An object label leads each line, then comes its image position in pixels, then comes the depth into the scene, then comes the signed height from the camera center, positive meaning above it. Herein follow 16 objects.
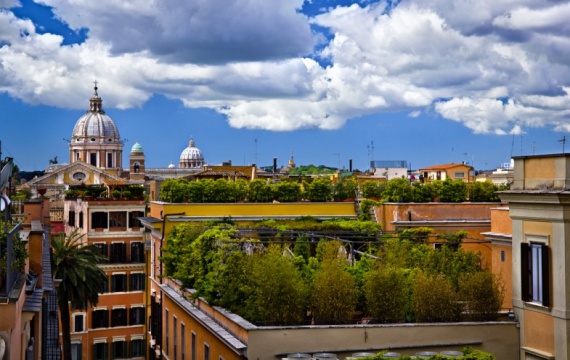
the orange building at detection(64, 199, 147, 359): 55.44 -5.06
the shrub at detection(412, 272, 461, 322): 20.77 -2.28
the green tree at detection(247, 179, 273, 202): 43.94 +1.04
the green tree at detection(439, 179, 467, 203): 42.34 +0.98
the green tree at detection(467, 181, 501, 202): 43.34 +0.96
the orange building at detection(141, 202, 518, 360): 19.30 -3.05
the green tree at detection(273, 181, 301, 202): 43.84 +1.09
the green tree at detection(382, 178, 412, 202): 42.25 +1.07
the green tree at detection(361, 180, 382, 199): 47.72 +1.21
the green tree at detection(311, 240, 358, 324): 20.97 -2.14
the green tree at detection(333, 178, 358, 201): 46.31 +1.25
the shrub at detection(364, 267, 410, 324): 21.08 -2.15
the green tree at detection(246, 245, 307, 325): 21.05 -2.10
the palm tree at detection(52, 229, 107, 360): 35.66 -2.78
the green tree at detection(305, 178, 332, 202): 45.16 +1.16
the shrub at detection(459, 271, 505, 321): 20.98 -2.21
